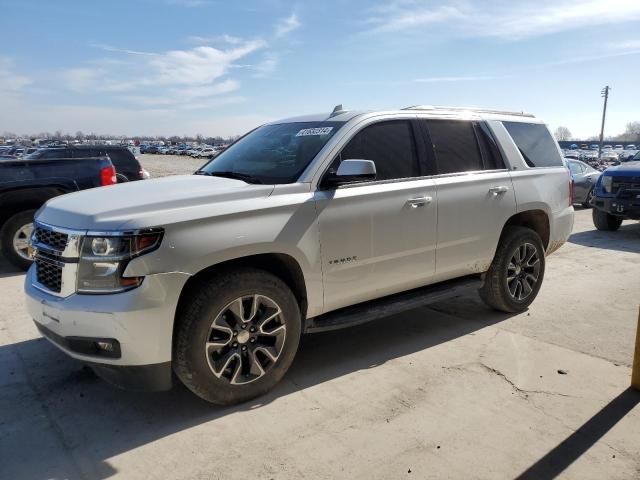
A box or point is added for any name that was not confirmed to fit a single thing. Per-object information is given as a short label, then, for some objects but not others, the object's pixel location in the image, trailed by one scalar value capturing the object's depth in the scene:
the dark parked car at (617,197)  9.71
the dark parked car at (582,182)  14.88
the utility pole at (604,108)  68.23
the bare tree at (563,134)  170.56
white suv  2.98
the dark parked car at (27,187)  7.24
